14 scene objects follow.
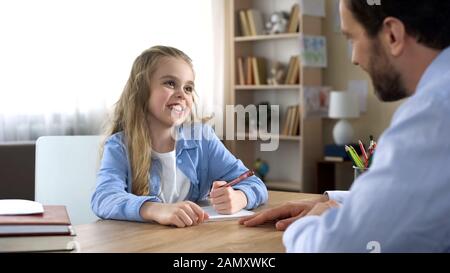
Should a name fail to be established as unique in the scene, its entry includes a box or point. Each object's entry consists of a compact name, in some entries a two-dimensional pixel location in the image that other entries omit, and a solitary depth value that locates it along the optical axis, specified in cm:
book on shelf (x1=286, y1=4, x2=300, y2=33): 442
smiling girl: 138
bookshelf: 446
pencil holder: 115
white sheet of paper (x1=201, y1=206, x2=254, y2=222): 123
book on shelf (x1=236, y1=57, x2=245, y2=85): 476
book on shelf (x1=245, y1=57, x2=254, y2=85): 473
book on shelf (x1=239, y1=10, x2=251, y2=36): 471
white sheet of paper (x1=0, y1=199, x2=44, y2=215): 97
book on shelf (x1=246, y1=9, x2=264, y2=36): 467
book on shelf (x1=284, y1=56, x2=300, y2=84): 446
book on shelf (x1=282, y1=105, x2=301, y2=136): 449
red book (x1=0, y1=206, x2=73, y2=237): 90
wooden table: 99
